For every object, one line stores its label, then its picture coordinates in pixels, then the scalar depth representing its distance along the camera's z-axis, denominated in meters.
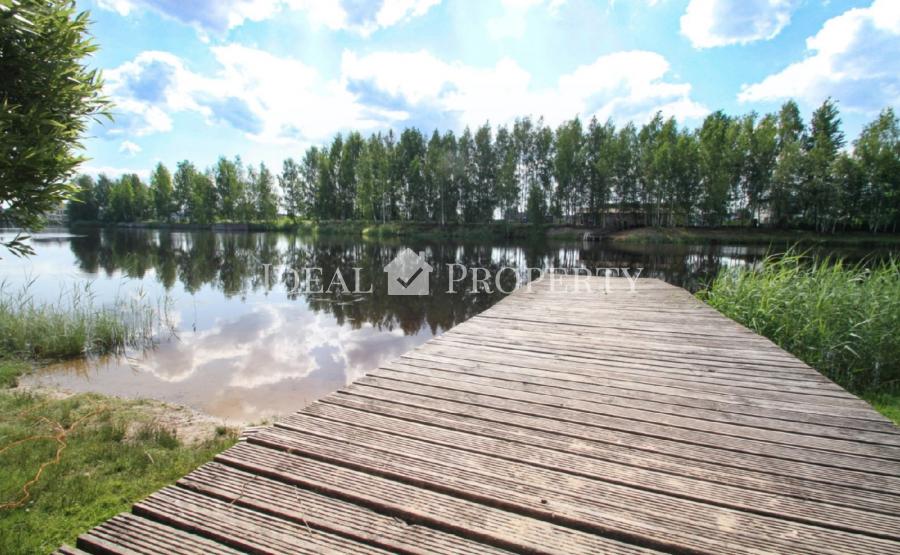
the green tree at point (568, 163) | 48.84
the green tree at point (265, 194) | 70.12
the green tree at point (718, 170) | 42.50
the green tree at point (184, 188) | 75.00
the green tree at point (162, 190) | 75.81
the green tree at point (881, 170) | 37.22
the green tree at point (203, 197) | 69.75
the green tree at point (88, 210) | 80.75
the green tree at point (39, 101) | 3.18
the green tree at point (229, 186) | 69.25
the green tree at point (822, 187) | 39.19
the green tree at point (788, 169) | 40.69
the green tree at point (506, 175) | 50.66
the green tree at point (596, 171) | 48.47
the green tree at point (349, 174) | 62.12
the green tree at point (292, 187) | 71.44
